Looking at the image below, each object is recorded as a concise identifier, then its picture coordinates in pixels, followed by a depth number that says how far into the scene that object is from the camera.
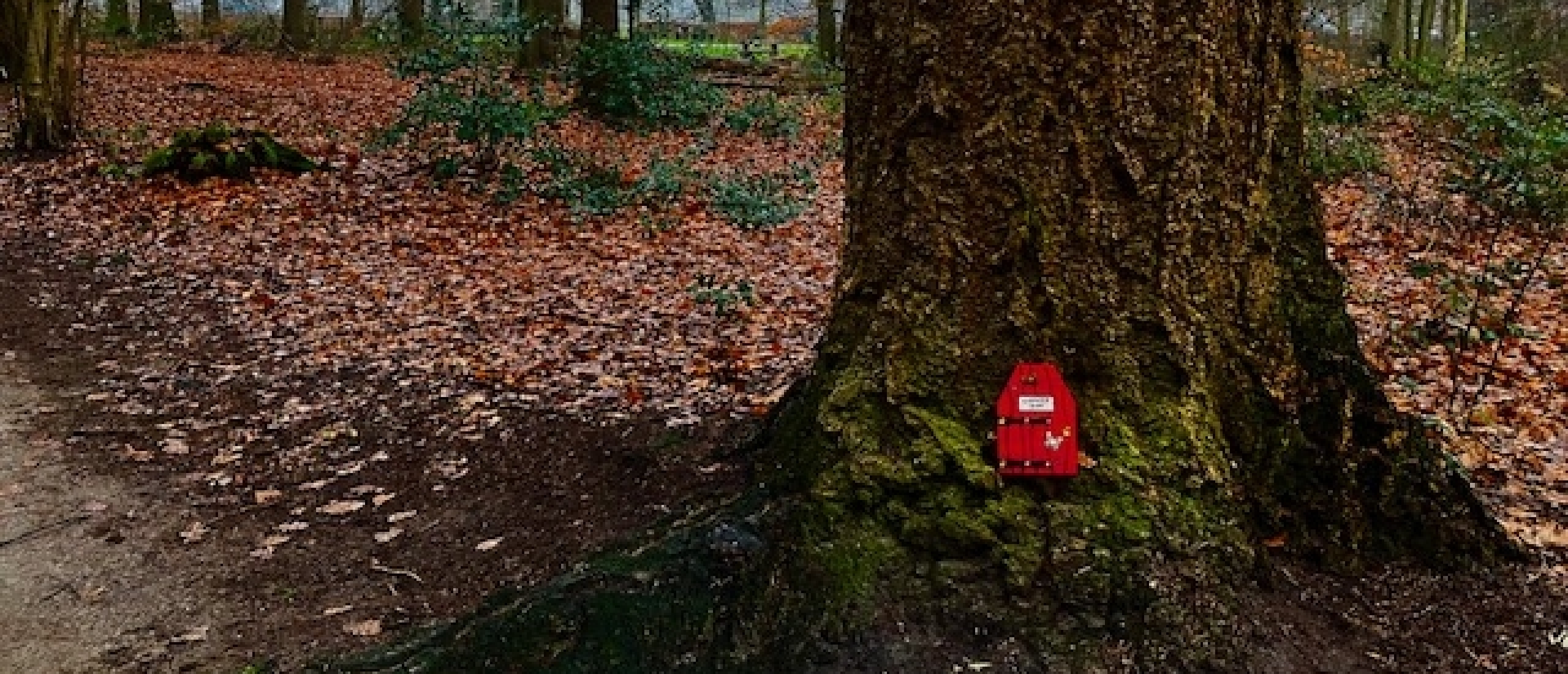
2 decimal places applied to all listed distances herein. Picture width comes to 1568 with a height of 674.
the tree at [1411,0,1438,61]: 19.69
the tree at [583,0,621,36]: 14.78
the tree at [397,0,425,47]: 13.04
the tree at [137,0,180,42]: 22.28
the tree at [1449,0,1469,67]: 19.75
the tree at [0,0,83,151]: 12.20
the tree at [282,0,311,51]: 21.81
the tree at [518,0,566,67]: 15.66
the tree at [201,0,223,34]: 24.25
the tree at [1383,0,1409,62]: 19.30
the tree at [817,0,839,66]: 19.84
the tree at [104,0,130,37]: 22.67
